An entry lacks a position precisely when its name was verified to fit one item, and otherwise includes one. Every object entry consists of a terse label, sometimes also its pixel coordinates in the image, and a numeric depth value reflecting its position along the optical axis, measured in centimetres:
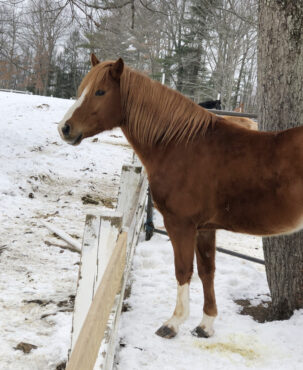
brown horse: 234
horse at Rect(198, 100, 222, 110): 833
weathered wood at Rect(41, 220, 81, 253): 441
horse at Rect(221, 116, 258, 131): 642
